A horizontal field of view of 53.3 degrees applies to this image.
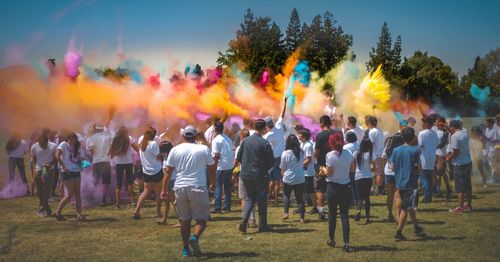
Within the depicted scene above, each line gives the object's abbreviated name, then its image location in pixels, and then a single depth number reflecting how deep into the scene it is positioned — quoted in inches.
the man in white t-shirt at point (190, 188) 324.5
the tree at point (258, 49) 1995.6
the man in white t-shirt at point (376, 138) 504.1
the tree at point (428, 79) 2630.4
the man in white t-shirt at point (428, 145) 506.3
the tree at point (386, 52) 2744.6
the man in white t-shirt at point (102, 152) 544.1
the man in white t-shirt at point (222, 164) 473.7
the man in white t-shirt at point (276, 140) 522.9
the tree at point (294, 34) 2220.7
